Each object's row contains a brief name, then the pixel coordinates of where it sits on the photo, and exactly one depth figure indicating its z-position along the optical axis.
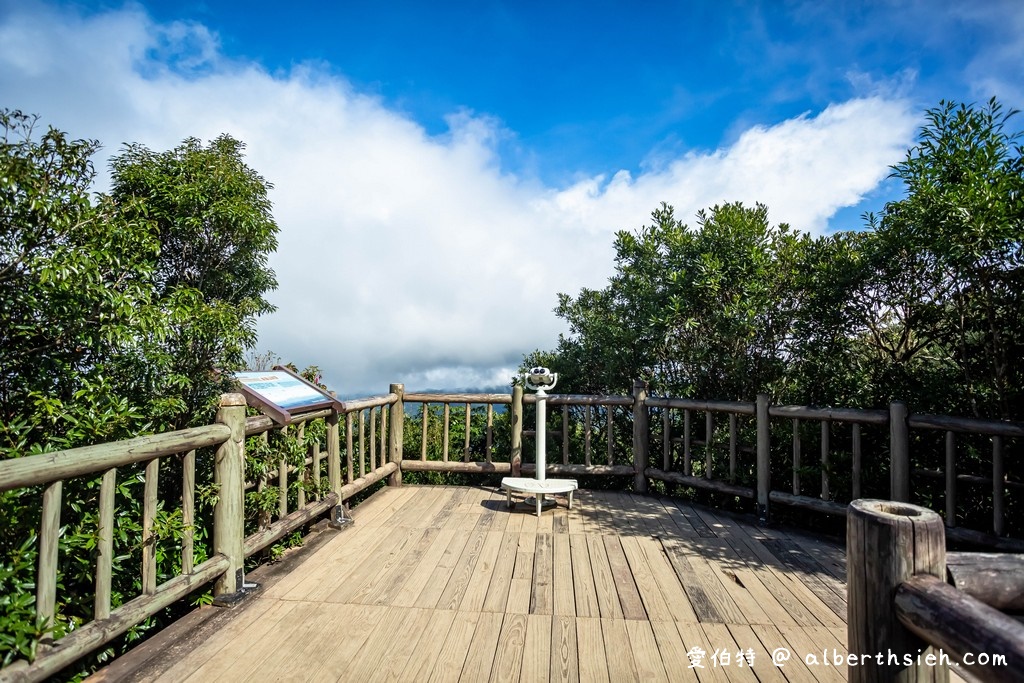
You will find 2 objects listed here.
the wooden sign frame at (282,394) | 3.07
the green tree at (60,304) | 2.93
